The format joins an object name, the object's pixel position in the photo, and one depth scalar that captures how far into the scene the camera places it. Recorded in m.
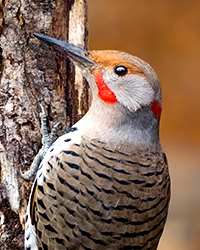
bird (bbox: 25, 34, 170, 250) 2.44
